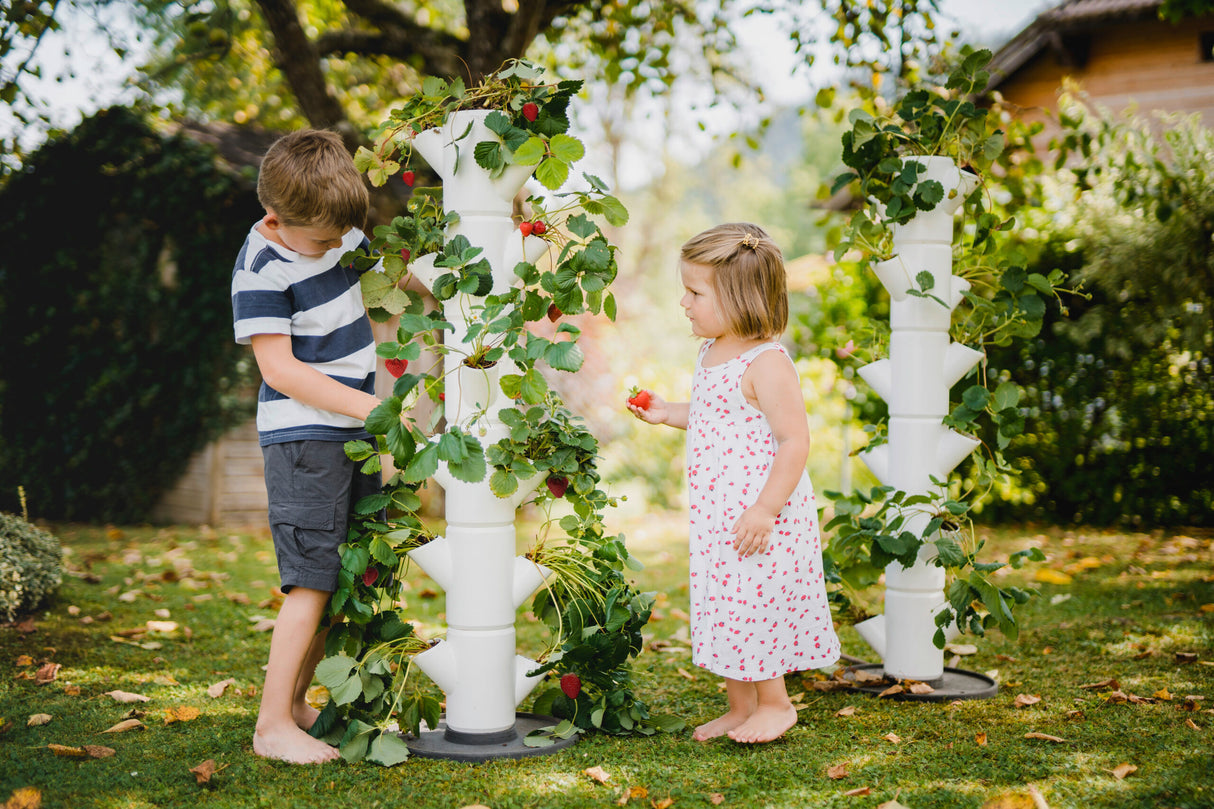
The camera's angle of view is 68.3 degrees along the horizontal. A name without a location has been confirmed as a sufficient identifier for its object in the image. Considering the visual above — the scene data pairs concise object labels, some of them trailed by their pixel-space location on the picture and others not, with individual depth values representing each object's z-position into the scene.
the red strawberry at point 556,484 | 2.20
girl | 2.25
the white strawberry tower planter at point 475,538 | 2.17
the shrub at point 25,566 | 3.31
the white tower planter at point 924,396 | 2.68
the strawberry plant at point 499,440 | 2.05
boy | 2.12
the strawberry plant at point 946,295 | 2.58
